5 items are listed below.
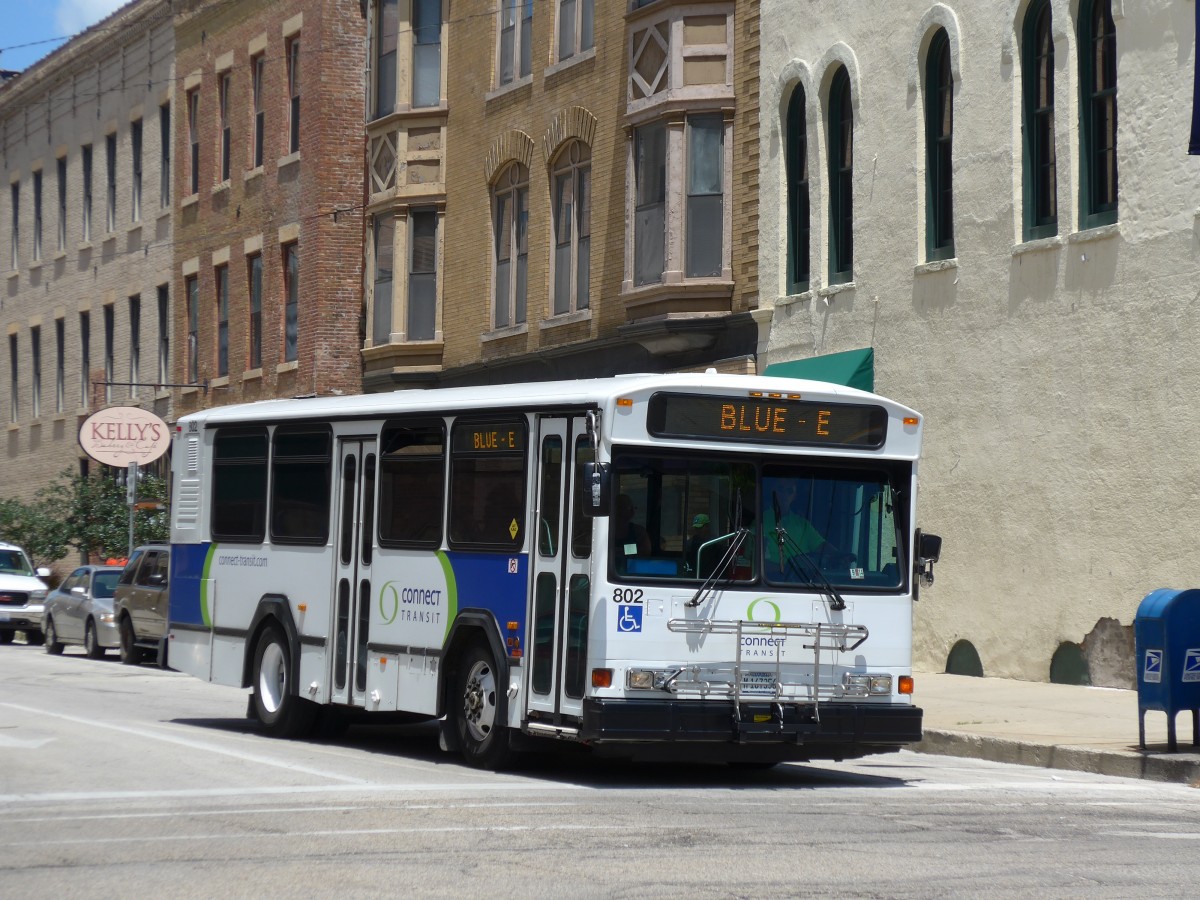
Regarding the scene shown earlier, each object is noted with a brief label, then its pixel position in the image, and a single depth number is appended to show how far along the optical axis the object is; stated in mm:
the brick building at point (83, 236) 43375
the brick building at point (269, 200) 35688
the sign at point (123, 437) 35375
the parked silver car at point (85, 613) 30141
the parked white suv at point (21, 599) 35094
